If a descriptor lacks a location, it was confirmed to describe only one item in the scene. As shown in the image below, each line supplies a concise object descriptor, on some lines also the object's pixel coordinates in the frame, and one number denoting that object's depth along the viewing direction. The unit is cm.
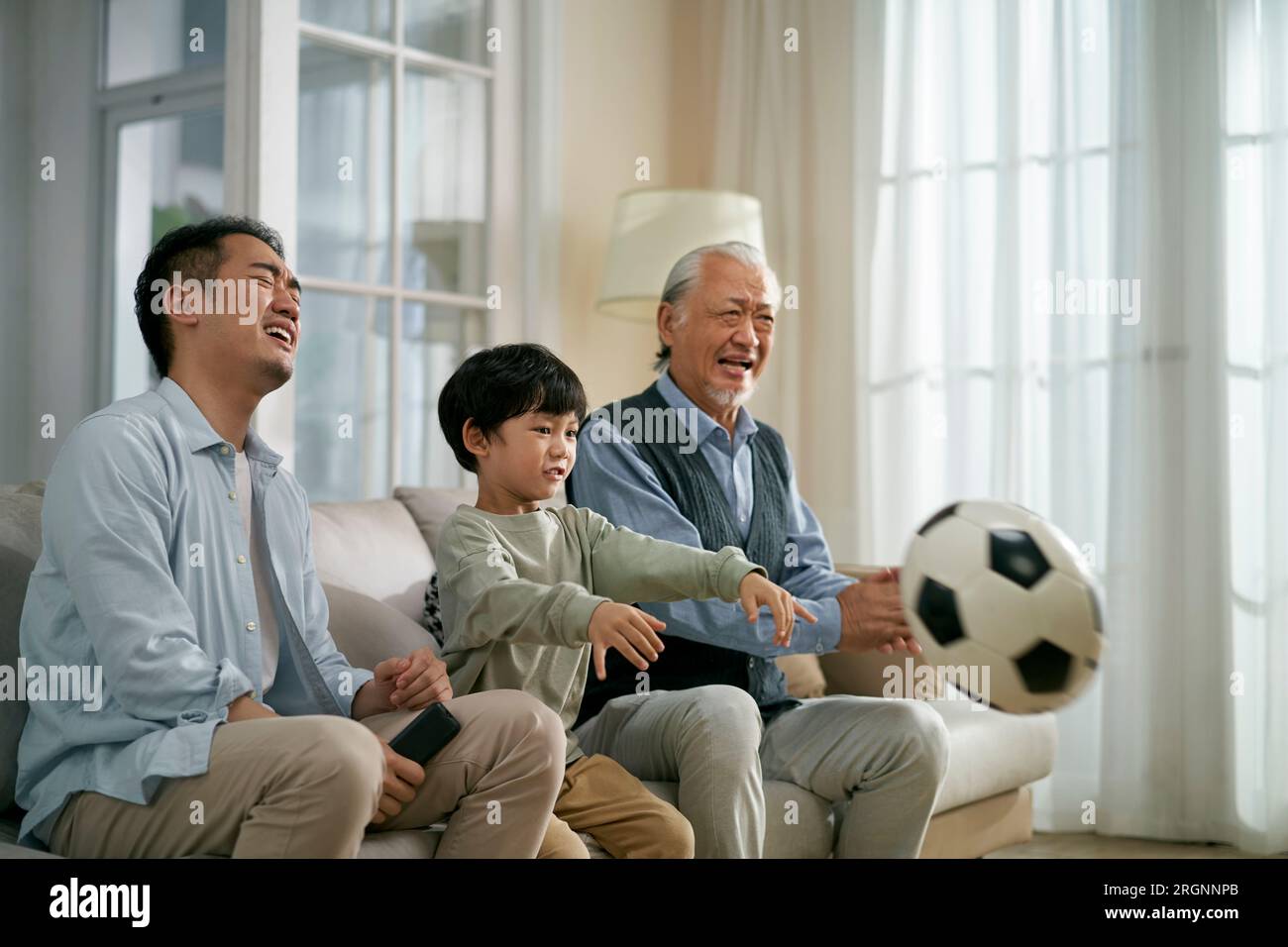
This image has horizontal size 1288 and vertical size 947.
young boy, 161
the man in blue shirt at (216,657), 132
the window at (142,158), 461
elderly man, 181
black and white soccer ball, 157
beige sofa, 161
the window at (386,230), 313
